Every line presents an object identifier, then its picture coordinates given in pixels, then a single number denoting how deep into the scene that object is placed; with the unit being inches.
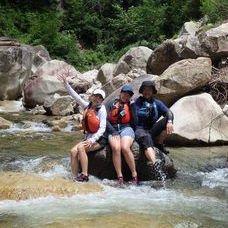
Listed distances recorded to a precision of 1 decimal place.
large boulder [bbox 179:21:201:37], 581.3
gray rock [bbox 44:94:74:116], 437.4
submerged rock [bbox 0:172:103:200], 180.9
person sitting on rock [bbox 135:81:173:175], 213.6
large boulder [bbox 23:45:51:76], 704.4
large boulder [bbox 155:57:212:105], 308.8
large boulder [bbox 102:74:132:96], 425.4
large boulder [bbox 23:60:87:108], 498.6
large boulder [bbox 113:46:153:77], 554.9
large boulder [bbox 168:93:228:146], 281.1
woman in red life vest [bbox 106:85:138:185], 206.4
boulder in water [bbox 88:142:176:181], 213.9
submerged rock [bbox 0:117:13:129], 360.5
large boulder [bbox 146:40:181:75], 392.8
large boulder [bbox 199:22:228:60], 362.3
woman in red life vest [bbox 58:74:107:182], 206.1
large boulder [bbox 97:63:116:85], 587.2
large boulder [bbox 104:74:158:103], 339.9
